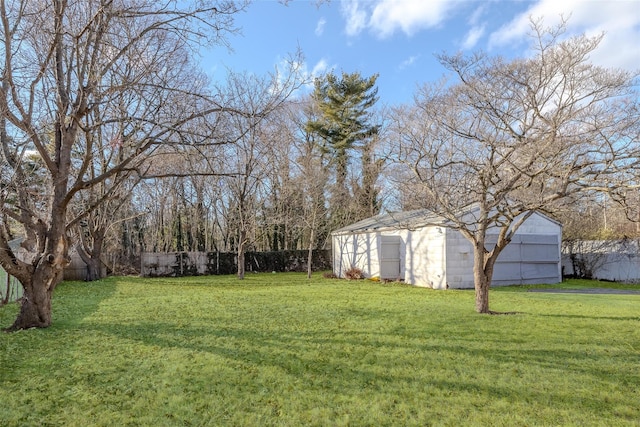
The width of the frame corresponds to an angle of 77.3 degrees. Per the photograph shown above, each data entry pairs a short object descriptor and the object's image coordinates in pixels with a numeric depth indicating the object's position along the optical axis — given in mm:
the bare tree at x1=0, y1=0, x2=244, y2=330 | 5824
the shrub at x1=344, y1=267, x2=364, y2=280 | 18344
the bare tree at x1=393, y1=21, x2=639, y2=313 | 5956
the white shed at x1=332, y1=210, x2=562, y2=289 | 13922
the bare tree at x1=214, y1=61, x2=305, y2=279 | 16156
